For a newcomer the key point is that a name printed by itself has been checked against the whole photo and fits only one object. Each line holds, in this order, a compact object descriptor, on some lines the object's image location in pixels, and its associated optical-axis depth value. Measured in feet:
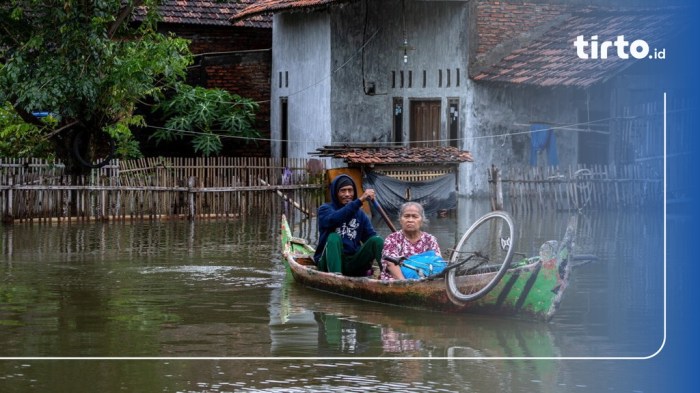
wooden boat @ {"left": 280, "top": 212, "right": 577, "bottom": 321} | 36.91
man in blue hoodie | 43.37
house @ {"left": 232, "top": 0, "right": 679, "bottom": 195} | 89.04
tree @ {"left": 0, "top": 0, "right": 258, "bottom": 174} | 67.62
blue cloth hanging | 88.84
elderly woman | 40.73
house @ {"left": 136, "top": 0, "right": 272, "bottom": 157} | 96.53
